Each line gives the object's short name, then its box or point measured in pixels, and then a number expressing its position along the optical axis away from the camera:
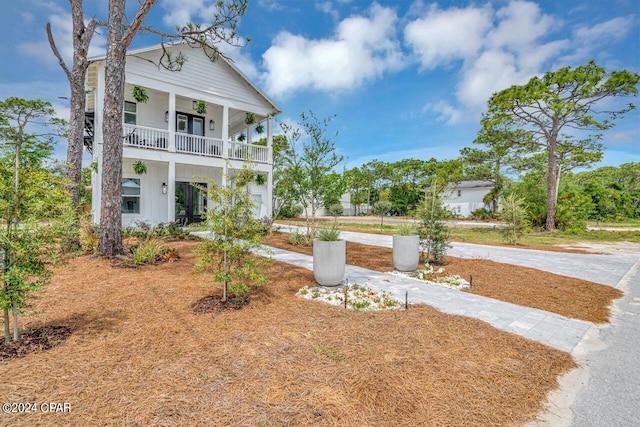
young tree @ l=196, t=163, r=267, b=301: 3.95
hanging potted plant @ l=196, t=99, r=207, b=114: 12.89
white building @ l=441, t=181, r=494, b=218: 36.72
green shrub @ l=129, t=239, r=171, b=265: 6.33
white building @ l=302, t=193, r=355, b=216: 46.40
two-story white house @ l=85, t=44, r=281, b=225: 11.98
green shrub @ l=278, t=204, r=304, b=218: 25.31
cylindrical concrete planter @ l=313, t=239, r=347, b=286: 5.16
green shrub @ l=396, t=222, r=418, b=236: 6.87
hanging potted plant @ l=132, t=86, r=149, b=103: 11.52
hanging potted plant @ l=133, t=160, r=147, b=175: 11.92
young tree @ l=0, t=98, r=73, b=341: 2.65
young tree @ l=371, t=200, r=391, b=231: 23.41
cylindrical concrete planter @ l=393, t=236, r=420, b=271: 6.59
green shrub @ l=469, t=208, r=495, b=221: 33.40
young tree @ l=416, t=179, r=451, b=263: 7.32
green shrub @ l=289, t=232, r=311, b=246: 10.63
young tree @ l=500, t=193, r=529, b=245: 12.03
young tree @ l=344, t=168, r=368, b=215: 44.09
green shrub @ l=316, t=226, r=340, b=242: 5.34
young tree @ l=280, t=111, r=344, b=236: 10.07
